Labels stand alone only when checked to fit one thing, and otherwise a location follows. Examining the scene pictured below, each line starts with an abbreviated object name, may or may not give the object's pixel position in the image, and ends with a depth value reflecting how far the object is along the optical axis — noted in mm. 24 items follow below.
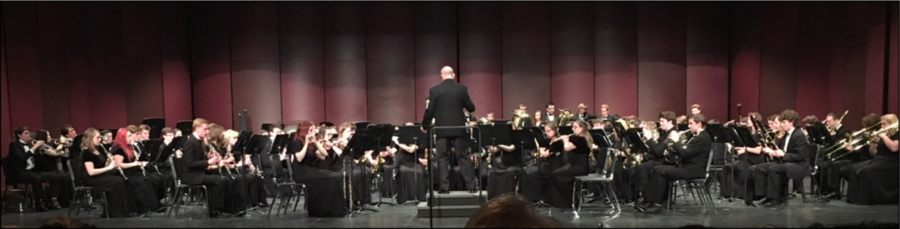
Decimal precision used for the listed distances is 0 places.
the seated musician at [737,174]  8078
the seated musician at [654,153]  7438
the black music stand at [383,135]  7227
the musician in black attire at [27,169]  8016
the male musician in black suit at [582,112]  12281
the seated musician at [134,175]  7234
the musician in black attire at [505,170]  7566
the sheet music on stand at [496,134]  6848
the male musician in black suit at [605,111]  12666
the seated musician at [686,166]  6949
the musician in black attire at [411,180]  8094
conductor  6754
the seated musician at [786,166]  7371
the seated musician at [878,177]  7332
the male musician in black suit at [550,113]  12570
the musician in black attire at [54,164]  8266
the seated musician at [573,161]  7141
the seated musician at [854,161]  7652
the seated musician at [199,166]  7027
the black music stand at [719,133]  7309
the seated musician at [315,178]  6992
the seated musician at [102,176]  7070
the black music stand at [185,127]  10164
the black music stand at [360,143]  6832
